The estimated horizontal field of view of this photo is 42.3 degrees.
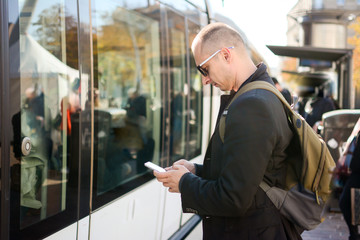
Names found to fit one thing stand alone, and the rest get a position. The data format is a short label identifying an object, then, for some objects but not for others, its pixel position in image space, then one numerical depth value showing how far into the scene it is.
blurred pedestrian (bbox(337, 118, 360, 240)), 3.85
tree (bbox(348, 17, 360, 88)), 27.60
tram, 2.27
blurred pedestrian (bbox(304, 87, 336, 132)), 8.78
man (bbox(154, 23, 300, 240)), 1.83
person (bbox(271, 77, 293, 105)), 3.54
